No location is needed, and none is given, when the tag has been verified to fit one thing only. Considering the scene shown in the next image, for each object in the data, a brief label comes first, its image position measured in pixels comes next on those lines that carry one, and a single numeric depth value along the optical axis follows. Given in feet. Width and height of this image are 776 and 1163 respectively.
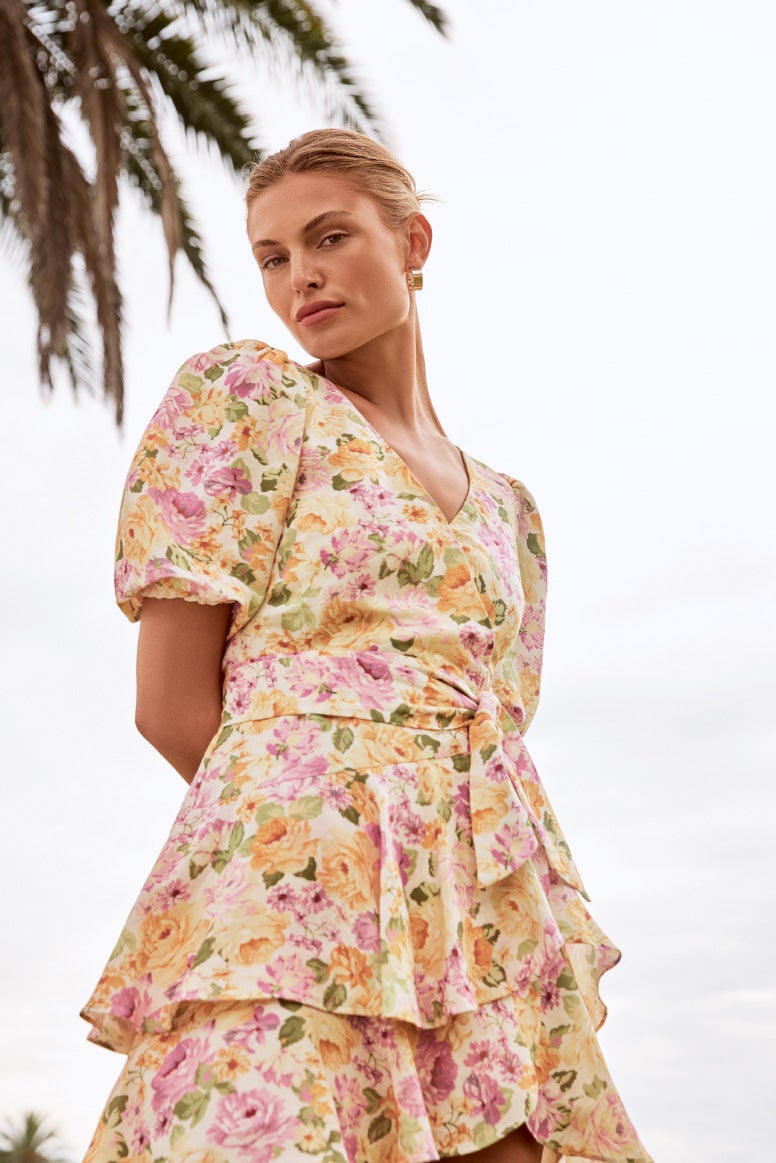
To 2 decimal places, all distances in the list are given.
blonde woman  5.70
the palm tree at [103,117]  22.22
